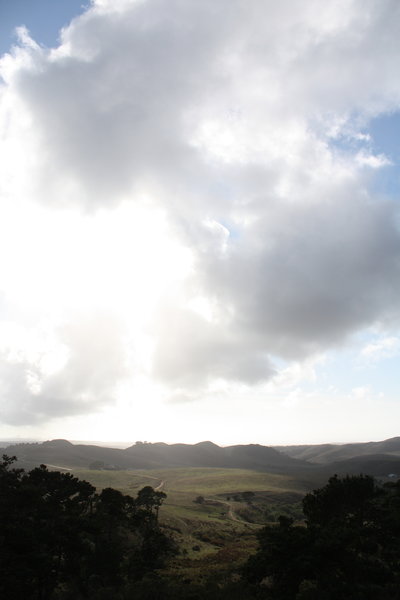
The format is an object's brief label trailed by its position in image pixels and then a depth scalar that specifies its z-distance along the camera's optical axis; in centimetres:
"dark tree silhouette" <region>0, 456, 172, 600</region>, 3366
